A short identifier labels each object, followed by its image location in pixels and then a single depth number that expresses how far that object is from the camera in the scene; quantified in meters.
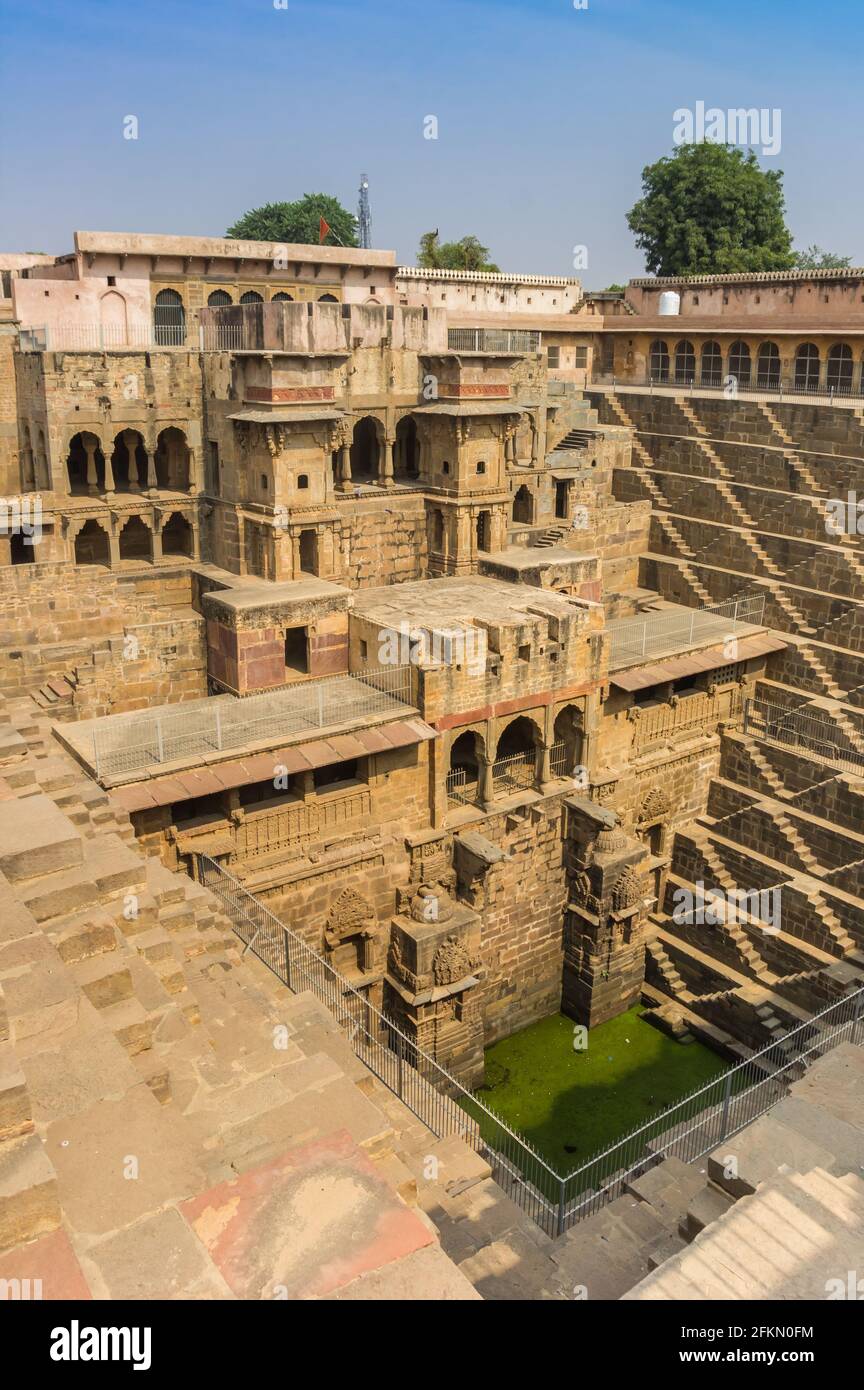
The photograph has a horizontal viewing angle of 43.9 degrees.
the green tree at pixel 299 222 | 70.88
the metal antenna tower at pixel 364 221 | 63.88
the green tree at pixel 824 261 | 79.66
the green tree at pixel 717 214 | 51.62
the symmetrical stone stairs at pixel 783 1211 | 7.80
